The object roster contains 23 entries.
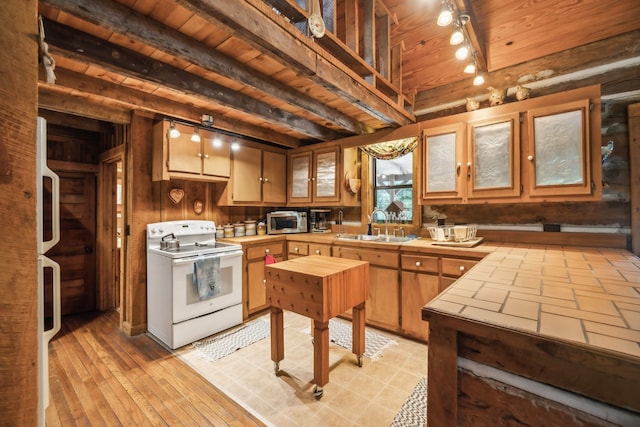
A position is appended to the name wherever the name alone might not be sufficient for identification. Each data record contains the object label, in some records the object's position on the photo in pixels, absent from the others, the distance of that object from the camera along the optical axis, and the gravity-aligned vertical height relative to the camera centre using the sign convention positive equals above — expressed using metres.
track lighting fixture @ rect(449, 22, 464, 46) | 1.71 +1.17
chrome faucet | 3.41 -0.10
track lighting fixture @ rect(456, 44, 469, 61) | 1.91 +1.18
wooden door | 3.31 -0.39
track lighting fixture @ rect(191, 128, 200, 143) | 2.96 +0.88
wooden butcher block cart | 1.85 -0.62
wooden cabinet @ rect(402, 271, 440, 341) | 2.55 -0.84
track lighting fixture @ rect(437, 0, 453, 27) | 1.59 +1.21
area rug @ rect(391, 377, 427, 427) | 1.68 -1.34
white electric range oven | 2.58 -0.75
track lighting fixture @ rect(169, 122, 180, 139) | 2.75 +0.87
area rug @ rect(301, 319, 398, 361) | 2.51 -1.31
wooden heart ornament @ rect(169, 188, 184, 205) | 3.14 +0.24
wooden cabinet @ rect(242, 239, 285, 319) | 3.23 -0.80
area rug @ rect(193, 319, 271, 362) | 2.52 -1.32
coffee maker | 4.06 -0.12
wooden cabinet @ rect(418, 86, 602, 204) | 2.08 +0.55
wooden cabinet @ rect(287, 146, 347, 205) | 3.62 +0.54
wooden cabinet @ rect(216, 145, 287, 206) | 3.49 +0.49
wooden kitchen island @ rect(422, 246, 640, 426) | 0.65 -0.39
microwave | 3.84 -0.12
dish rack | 2.56 -0.21
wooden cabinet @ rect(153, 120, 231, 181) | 2.83 +0.68
